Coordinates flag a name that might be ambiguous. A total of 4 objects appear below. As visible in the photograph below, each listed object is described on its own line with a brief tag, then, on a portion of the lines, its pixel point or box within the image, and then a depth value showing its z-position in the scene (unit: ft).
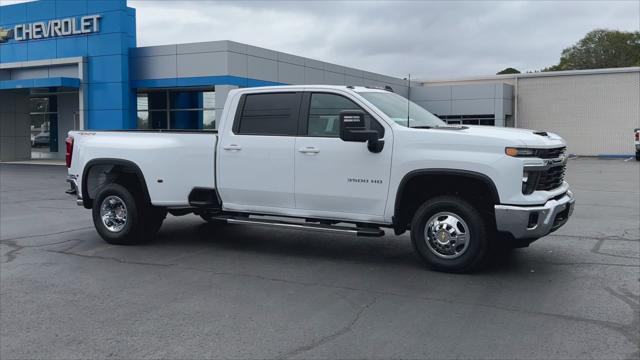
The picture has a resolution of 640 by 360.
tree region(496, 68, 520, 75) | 263.00
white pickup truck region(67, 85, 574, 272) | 21.75
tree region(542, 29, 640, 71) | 207.72
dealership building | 87.56
